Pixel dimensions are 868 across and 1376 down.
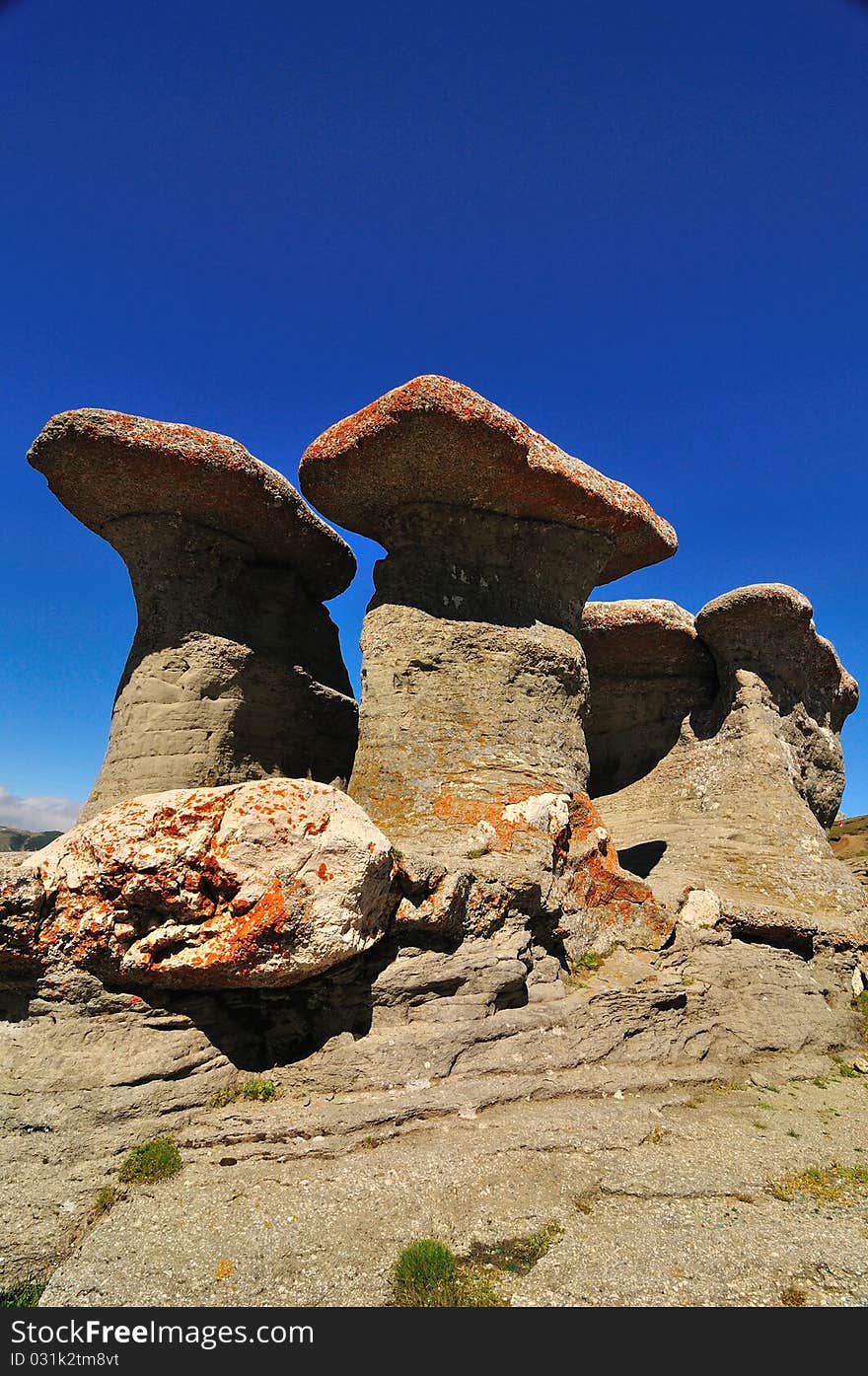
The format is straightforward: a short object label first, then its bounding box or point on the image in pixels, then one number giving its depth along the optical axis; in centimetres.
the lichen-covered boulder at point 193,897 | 530
